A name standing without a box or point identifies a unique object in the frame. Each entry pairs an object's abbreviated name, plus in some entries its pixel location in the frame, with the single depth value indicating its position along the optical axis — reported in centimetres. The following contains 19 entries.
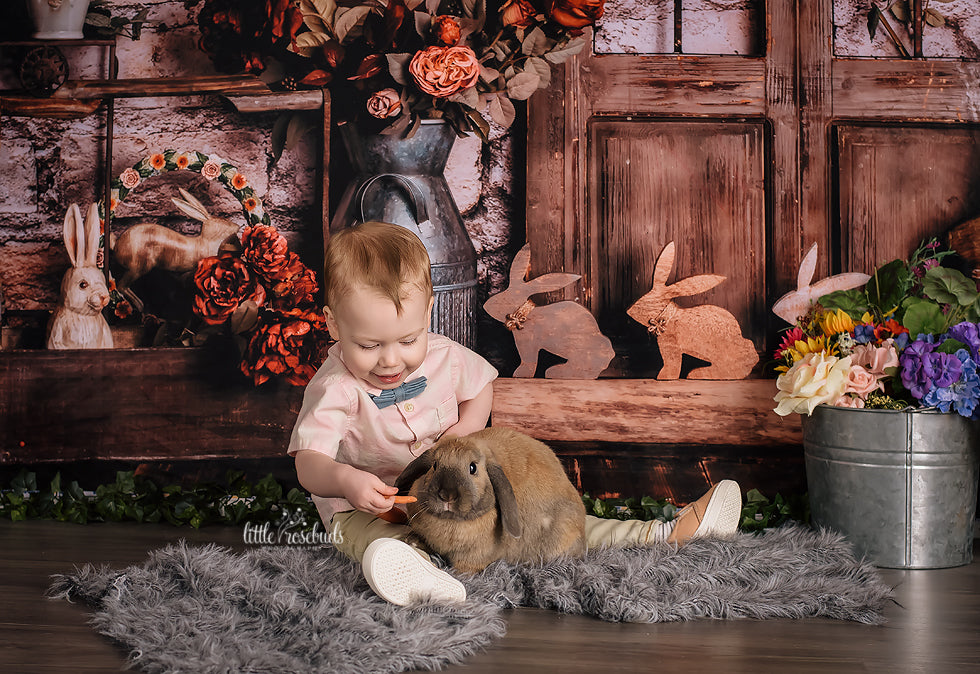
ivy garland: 235
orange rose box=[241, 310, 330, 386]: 254
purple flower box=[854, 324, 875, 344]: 206
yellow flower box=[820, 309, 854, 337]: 210
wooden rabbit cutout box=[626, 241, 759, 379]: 249
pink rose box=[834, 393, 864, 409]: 201
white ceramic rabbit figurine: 258
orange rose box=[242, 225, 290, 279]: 255
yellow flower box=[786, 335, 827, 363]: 212
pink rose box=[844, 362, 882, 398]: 199
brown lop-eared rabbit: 163
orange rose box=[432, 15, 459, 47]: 250
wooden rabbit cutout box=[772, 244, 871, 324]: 245
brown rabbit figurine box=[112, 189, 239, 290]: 258
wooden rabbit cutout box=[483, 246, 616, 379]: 250
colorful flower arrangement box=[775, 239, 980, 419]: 192
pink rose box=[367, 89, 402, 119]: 251
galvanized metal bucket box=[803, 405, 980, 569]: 196
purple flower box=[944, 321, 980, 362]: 192
